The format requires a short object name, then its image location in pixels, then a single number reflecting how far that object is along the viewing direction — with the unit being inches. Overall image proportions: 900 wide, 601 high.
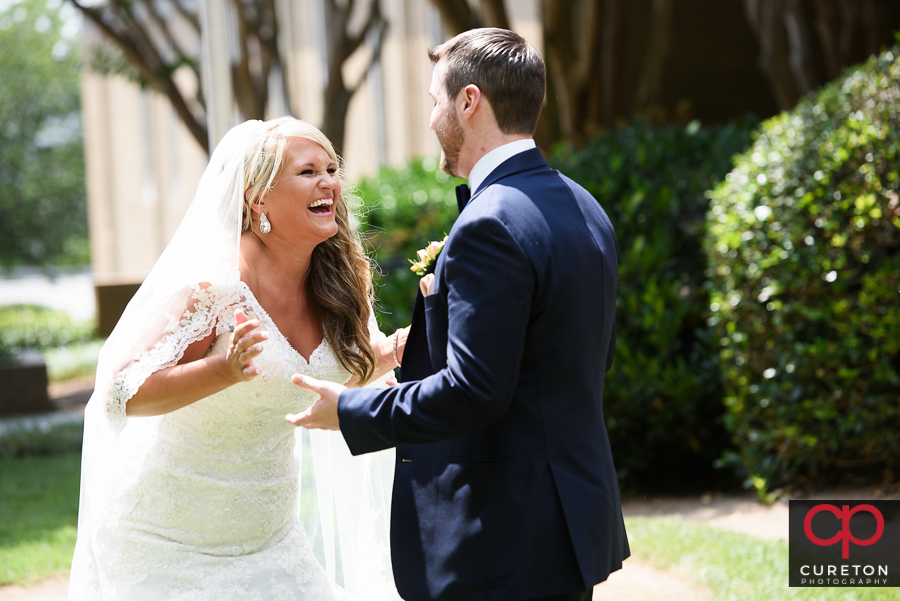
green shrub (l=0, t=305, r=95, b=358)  754.2
